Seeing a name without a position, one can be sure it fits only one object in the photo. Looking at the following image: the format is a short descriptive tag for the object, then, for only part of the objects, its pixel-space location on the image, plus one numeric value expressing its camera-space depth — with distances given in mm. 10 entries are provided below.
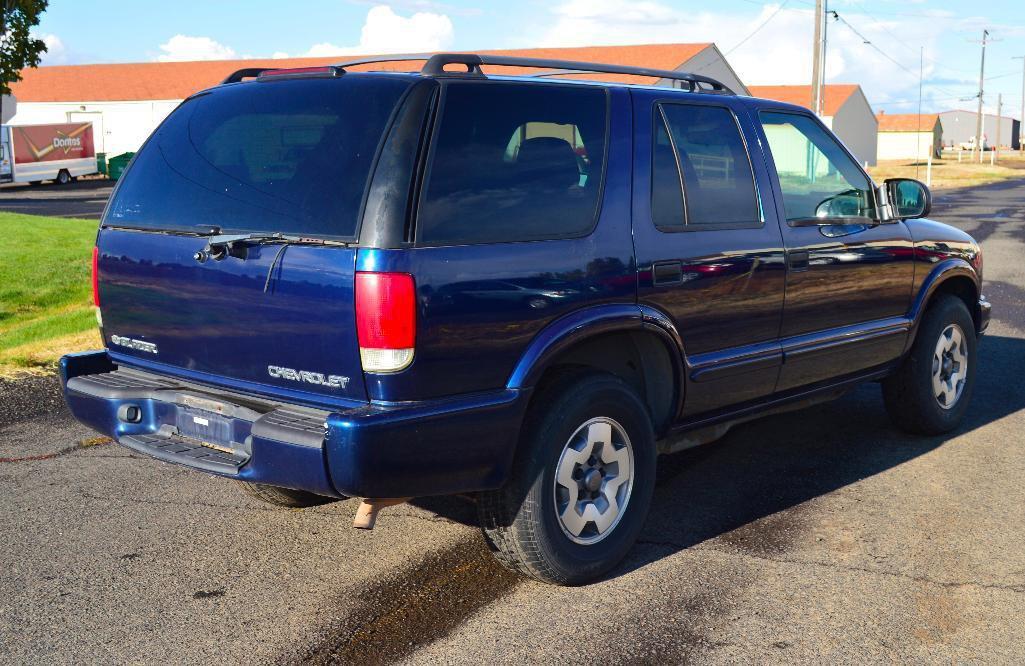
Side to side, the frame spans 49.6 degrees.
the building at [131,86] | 55062
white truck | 42219
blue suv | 3738
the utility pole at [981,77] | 84350
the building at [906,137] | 96938
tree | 15648
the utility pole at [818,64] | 32625
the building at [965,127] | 149462
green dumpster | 45262
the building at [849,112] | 70688
